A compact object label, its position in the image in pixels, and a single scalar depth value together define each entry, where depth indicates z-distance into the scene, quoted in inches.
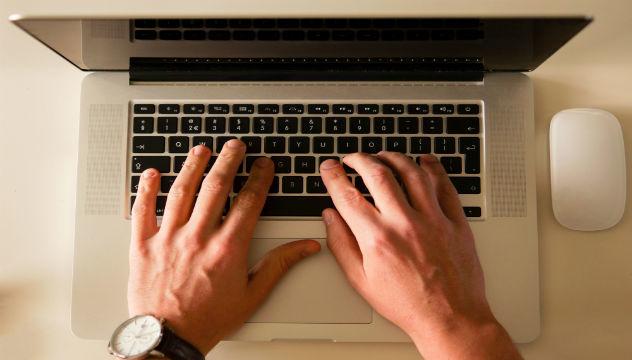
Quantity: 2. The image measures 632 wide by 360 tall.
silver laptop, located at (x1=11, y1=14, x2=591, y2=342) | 26.7
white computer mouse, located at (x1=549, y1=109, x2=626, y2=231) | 27.3
